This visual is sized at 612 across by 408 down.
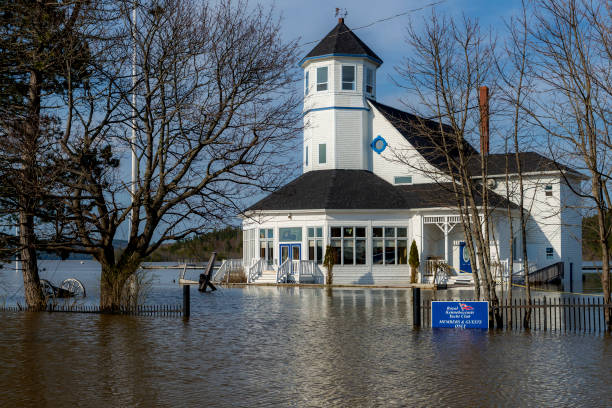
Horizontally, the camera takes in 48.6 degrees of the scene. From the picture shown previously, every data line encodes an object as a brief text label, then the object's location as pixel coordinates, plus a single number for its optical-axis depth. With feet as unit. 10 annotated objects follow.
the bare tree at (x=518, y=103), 51.16
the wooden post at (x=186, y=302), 65.00
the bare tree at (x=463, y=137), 53.83
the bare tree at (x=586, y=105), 47.78
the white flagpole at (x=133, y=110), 63.77
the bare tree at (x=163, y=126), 63.41
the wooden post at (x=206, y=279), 107.96
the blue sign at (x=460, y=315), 54.70
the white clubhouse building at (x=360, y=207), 126.31
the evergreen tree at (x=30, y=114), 51.21
